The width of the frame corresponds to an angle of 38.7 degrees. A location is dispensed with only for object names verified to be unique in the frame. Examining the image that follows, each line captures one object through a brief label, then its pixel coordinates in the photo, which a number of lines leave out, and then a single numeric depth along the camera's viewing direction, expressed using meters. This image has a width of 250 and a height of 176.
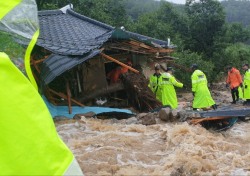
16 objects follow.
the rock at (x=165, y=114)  7.79
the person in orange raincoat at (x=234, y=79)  12.74
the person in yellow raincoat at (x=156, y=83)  9.84
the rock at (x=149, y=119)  7.67
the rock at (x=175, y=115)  7.81
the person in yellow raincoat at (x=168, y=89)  9.61
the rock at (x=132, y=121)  7.98
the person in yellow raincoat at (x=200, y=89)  9.94
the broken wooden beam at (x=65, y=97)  8.99
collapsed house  8.45
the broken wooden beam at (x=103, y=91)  9.59
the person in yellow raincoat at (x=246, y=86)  12.41
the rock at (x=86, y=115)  8.10
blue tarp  8.41
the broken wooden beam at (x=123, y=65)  9.18
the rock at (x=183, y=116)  7.61
